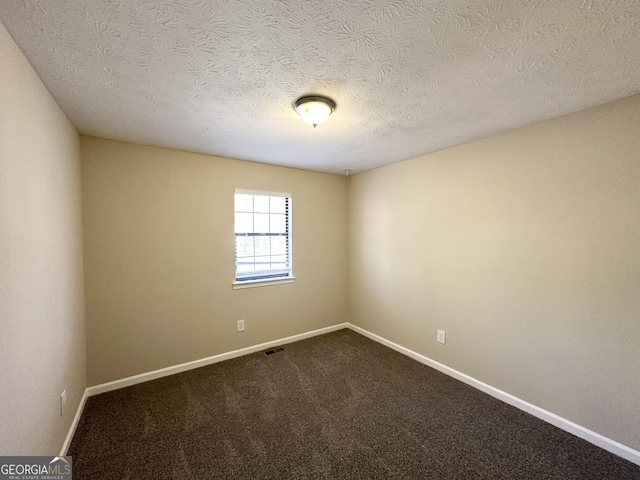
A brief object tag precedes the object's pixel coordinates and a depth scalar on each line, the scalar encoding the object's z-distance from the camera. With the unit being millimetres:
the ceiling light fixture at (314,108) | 1685
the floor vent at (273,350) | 3201
